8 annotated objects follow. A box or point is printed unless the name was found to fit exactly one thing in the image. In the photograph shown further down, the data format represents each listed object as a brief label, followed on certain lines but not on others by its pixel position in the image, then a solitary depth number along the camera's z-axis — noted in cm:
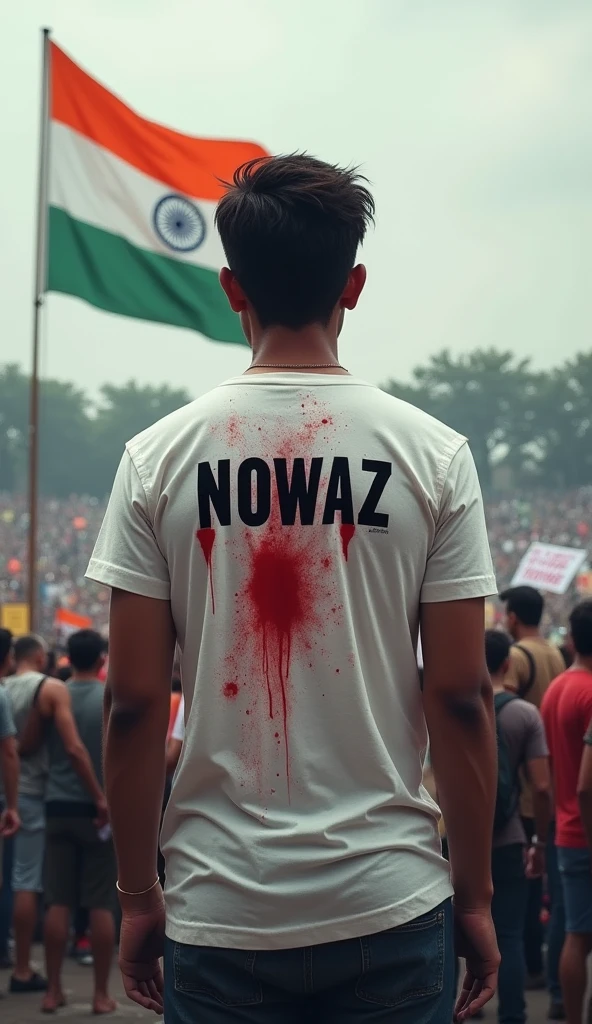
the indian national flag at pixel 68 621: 1433
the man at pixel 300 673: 172
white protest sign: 1209
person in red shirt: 518
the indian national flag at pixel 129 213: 1173
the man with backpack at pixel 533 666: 620
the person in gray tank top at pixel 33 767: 648
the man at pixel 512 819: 518
